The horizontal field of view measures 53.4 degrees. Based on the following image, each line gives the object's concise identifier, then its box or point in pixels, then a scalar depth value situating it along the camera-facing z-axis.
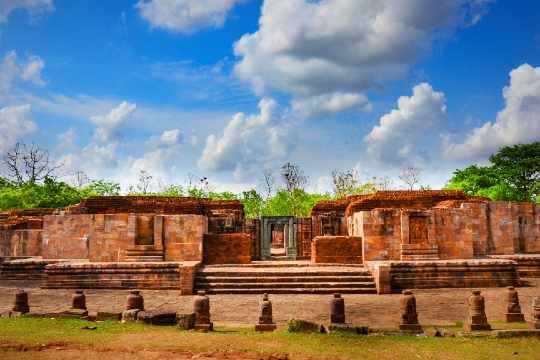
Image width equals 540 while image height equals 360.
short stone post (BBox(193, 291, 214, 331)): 9.05
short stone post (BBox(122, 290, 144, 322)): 10.30
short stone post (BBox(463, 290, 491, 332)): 8.91
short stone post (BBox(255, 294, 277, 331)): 9.05
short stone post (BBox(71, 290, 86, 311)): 10.70
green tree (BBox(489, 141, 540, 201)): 37.06
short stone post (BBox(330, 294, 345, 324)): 9.25
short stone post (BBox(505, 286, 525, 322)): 9.68
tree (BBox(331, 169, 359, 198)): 41.88
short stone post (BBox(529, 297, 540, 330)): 8.71
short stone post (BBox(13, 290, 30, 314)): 10.45
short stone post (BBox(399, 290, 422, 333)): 8.97
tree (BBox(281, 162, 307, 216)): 42.72
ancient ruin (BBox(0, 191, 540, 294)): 15.00
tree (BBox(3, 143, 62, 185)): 40.53
